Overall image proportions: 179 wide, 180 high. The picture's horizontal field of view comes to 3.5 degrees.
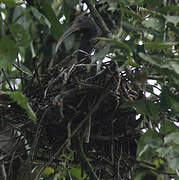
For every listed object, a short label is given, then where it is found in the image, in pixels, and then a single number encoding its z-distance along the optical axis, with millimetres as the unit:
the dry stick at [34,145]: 9958
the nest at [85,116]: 9950
